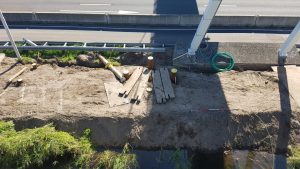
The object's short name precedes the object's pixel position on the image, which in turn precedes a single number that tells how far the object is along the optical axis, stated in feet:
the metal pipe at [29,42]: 73.00
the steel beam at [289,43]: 61.82
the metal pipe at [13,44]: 61.86
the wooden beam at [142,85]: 59.47
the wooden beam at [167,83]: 59.40
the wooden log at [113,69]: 63.64
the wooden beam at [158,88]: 58.74
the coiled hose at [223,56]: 66.39
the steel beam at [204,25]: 56.80
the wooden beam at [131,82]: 60.61
